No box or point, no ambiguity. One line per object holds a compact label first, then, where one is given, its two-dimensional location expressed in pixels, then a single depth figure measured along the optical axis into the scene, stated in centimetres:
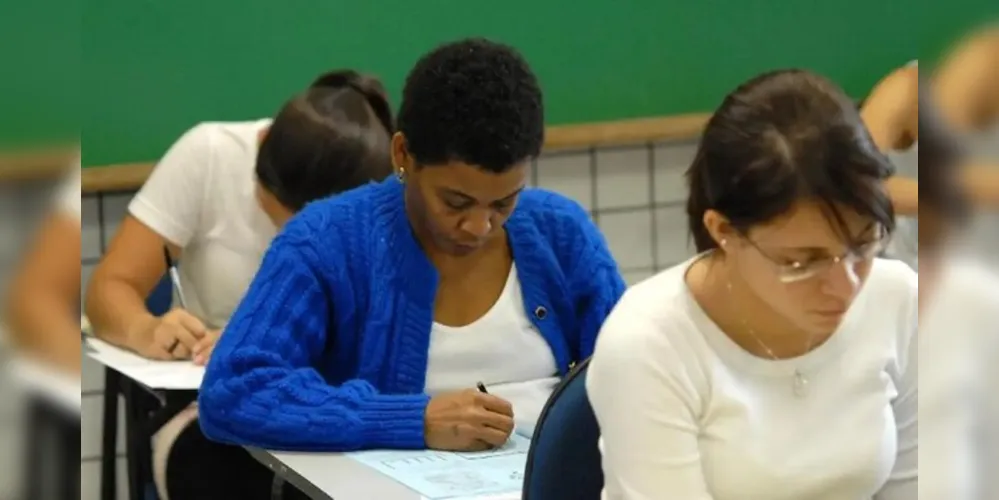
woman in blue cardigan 637
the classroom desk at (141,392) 677
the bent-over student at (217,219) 672
